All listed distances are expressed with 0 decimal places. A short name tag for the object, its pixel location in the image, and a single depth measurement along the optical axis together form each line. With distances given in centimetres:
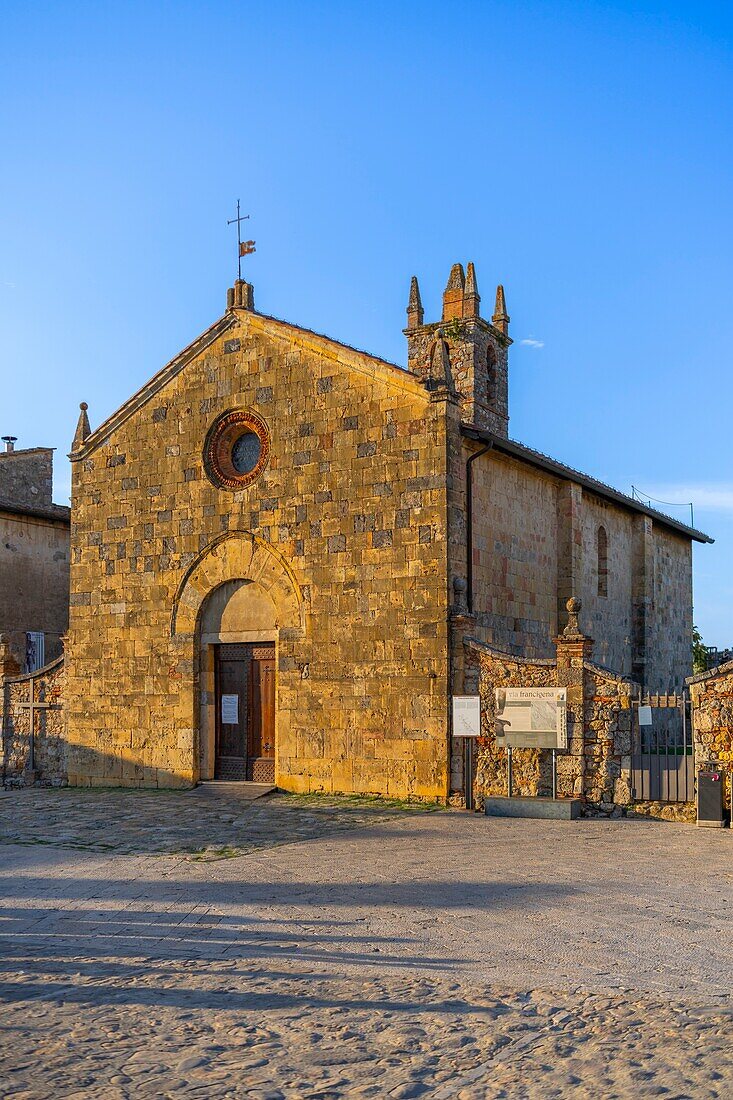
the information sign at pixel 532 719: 1598
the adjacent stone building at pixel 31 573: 2696
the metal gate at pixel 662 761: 1538
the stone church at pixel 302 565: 1803
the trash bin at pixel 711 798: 1488
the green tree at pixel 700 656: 3856
